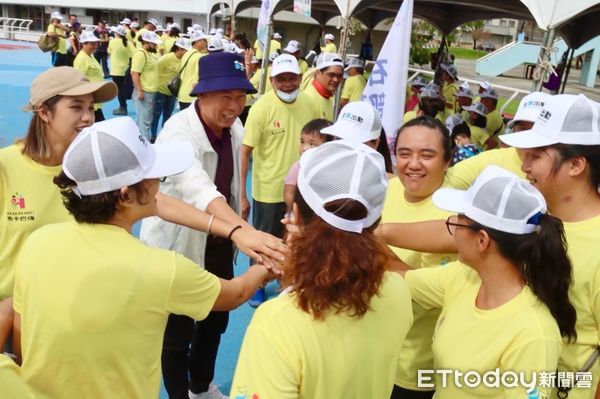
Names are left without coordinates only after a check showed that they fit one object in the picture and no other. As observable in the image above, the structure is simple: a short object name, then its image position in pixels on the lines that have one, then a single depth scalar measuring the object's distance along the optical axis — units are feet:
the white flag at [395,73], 11.59
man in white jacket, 8.29
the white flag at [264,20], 28.04
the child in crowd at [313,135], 12.46
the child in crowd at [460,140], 15.08
